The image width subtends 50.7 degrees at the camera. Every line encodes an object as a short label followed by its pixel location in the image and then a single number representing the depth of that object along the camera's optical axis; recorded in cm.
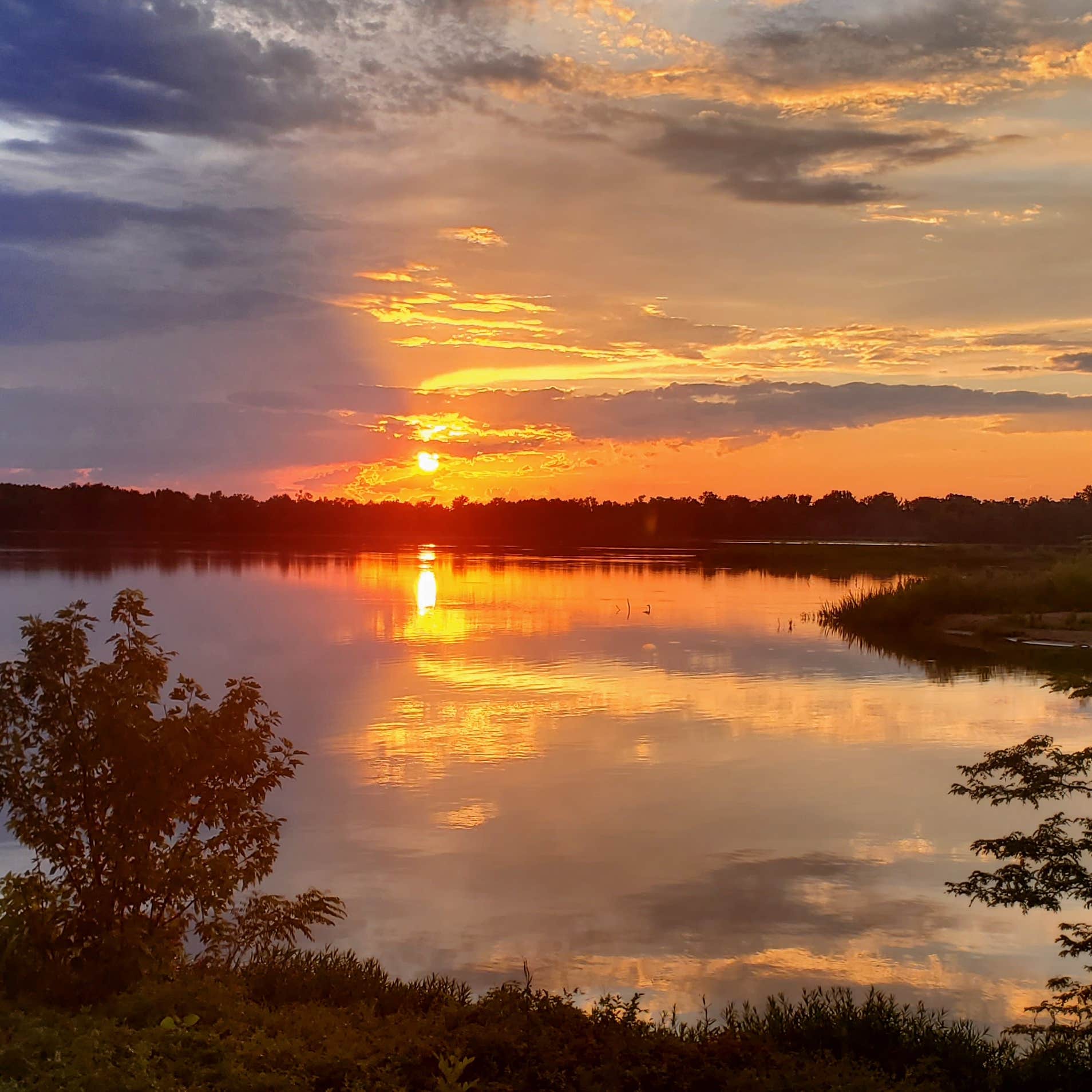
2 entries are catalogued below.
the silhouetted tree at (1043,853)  921
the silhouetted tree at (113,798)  988
